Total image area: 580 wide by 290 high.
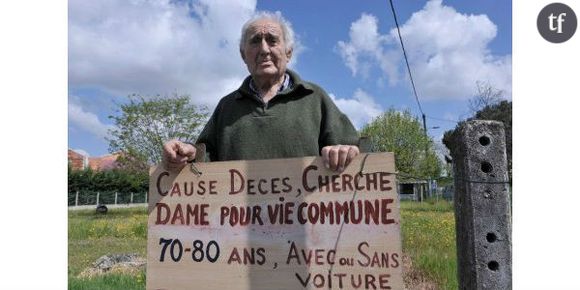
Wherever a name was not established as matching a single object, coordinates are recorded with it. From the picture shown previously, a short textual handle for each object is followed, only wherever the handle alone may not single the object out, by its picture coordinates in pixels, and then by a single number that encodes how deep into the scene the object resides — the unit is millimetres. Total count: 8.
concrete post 1891
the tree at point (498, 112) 20766
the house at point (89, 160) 55750
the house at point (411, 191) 27417
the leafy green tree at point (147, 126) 25859
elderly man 2072
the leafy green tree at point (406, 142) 31422
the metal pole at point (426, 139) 32500
